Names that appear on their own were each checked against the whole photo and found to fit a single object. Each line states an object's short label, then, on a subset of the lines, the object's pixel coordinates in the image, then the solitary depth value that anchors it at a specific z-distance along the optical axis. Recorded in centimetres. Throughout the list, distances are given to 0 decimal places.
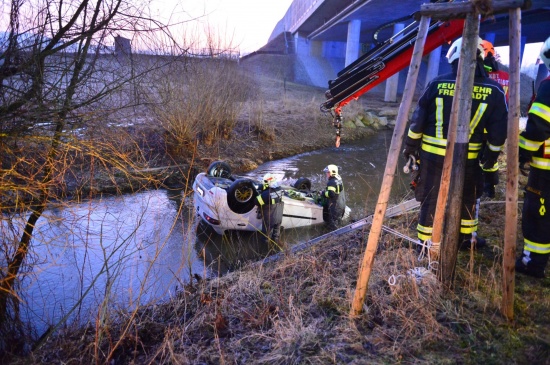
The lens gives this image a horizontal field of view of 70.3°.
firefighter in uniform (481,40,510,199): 322
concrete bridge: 2127
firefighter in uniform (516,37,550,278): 282
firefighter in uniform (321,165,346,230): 639
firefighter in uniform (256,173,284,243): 574
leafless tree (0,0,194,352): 307
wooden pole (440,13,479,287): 236
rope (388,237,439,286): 280
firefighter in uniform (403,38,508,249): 298
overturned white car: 569
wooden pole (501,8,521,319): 221
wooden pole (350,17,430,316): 229
